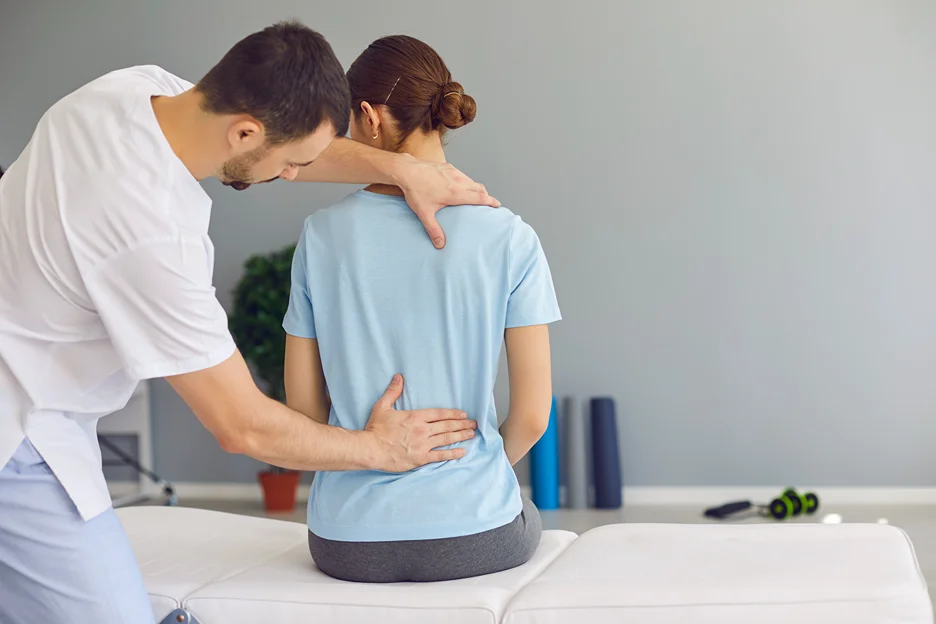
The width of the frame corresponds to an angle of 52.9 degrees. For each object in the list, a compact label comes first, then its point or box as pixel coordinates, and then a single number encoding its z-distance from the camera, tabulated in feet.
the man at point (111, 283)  3.95
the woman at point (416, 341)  4.98
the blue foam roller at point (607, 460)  13.48
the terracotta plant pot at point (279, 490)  13.89
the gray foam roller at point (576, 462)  13.64
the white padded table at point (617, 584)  4.25
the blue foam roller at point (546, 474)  13.62
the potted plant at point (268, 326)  13.73
